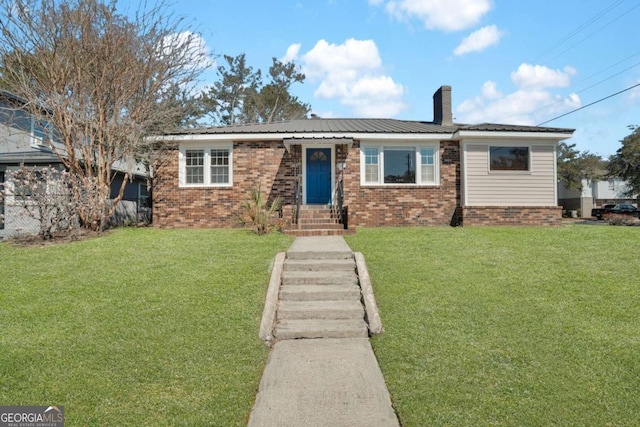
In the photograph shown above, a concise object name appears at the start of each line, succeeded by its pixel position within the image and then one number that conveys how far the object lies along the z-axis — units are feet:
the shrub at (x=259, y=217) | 33.07
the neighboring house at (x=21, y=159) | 38.09
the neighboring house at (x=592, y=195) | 119.44
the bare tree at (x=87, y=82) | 35.53
